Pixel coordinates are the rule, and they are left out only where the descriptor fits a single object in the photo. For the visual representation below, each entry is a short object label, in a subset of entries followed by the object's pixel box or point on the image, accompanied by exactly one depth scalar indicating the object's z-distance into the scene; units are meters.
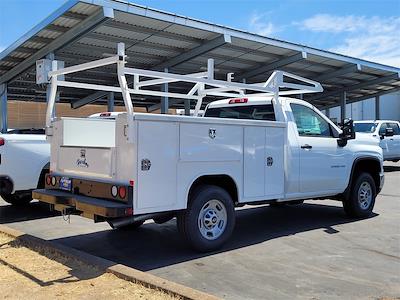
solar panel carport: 14.64
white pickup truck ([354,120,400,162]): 18.55
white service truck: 5.59
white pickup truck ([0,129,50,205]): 8.45
